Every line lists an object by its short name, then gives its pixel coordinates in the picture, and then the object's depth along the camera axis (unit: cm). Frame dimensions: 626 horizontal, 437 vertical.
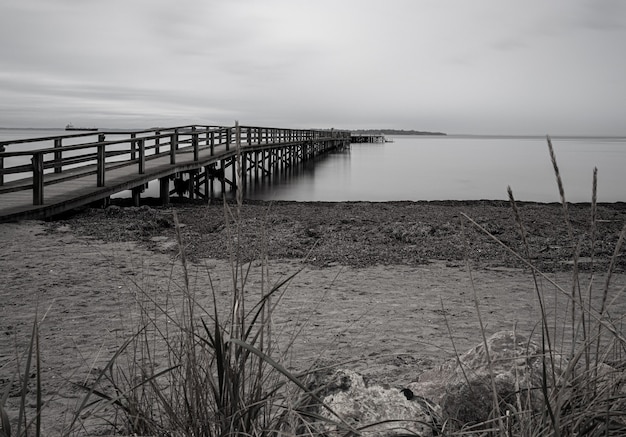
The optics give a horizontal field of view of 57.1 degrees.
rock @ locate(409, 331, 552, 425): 222
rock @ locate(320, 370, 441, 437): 192
